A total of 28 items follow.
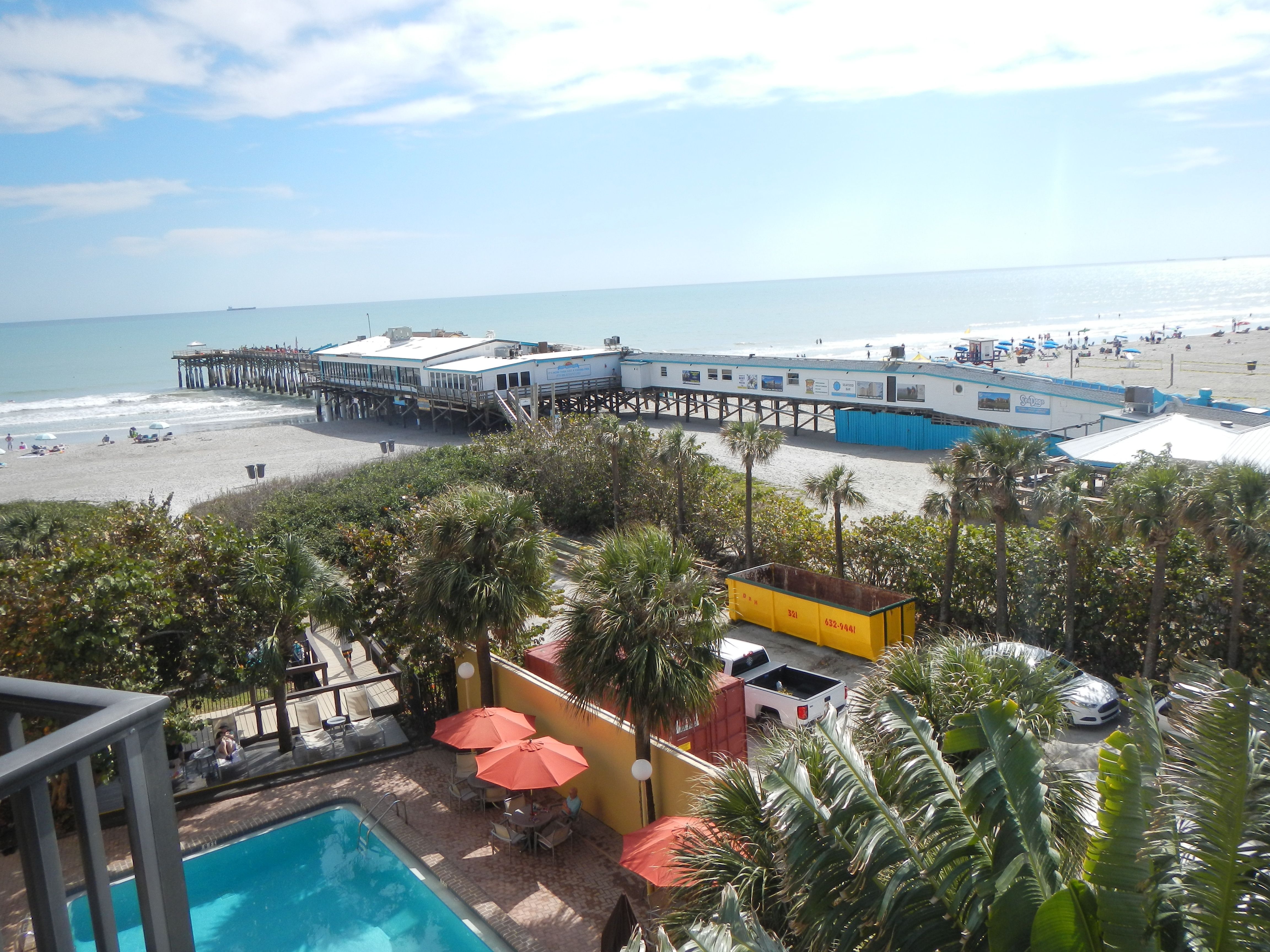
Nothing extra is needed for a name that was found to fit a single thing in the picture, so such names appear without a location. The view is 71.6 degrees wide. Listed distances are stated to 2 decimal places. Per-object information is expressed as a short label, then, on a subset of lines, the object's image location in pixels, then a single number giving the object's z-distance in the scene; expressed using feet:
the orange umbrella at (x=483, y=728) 44.24
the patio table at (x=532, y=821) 41.75
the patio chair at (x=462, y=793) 45.98
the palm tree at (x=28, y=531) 64.08
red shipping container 44.73
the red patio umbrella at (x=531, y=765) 39.91
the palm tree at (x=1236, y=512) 45.70
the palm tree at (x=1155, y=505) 48.83
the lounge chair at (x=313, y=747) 50.57
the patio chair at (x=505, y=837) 42.24
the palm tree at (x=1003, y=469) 59.00
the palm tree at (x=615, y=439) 93.15
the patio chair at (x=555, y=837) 41.16
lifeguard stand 268.41
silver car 52.65
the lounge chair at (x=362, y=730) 51.93
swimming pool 37.83
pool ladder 44.55
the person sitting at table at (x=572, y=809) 43.06
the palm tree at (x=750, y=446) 79.10
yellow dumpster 65.41
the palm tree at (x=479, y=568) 46.65
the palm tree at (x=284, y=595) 49.37
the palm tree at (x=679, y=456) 84.17
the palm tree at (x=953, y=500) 60.85
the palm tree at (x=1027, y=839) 12.91
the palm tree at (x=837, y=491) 70.64
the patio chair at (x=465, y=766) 48.37
